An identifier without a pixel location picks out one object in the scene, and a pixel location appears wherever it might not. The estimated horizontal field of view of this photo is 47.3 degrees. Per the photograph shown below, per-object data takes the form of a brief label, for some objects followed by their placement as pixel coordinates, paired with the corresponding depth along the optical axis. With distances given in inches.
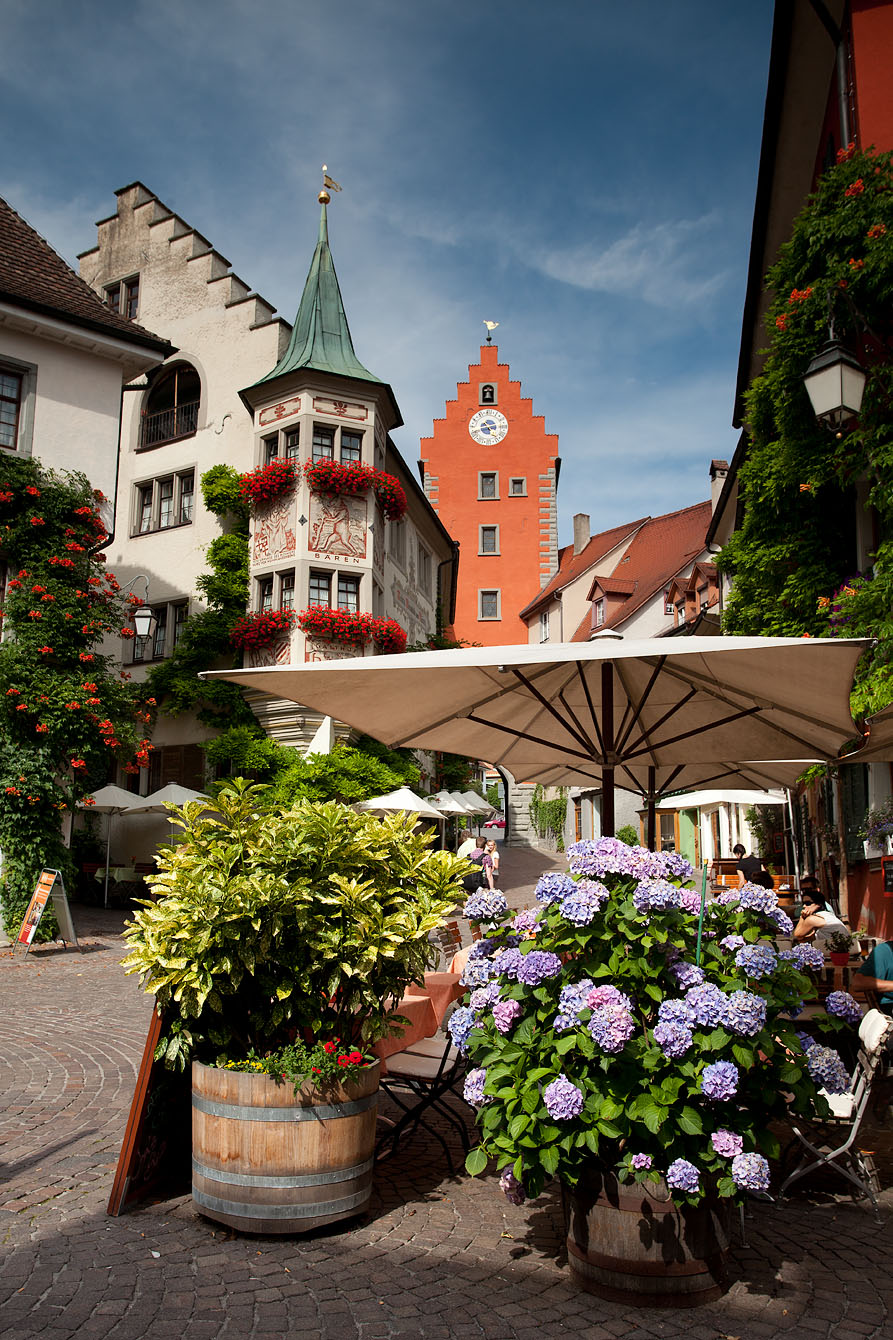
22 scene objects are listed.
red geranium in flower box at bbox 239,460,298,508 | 857.5
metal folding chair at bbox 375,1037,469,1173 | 204.1
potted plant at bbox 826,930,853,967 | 286.6
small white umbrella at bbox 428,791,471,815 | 989.2
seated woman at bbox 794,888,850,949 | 365.7
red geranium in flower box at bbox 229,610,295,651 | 824.9
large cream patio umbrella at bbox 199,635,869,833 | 184.4
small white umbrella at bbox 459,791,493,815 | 1056.2
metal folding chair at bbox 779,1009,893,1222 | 175.6
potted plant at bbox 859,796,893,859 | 404.2
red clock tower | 1899.6
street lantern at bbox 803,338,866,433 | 318.7
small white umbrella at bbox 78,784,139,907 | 794.8
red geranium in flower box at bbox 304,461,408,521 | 845.8
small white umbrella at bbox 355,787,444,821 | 716.0
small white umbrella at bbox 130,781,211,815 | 767.7
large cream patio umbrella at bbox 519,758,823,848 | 333.1
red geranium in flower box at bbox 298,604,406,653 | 811.4
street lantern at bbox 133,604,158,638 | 682.2
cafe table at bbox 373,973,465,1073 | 258.5
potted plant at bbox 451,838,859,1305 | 134.8
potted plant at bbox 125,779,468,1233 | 162.4
